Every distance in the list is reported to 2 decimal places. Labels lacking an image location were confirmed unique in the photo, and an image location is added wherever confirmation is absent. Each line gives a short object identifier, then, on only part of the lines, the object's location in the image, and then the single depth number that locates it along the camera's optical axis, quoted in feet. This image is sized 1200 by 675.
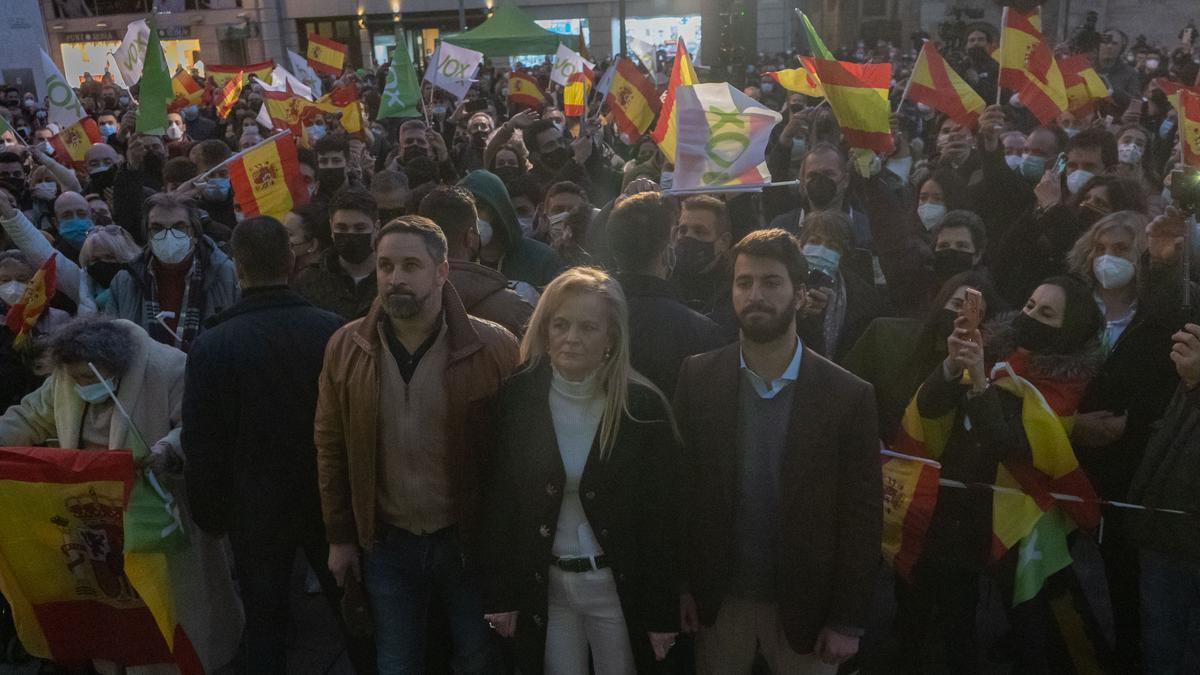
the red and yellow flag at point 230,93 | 46.89
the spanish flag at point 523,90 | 41.29
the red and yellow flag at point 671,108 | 21.25
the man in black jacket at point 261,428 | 11.64
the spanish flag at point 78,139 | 33.78
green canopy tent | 57.98
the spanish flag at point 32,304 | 14.57
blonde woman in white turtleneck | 9.58
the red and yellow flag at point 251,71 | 46.70
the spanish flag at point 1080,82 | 28.86
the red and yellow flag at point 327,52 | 46.26
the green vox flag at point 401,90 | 34.76
